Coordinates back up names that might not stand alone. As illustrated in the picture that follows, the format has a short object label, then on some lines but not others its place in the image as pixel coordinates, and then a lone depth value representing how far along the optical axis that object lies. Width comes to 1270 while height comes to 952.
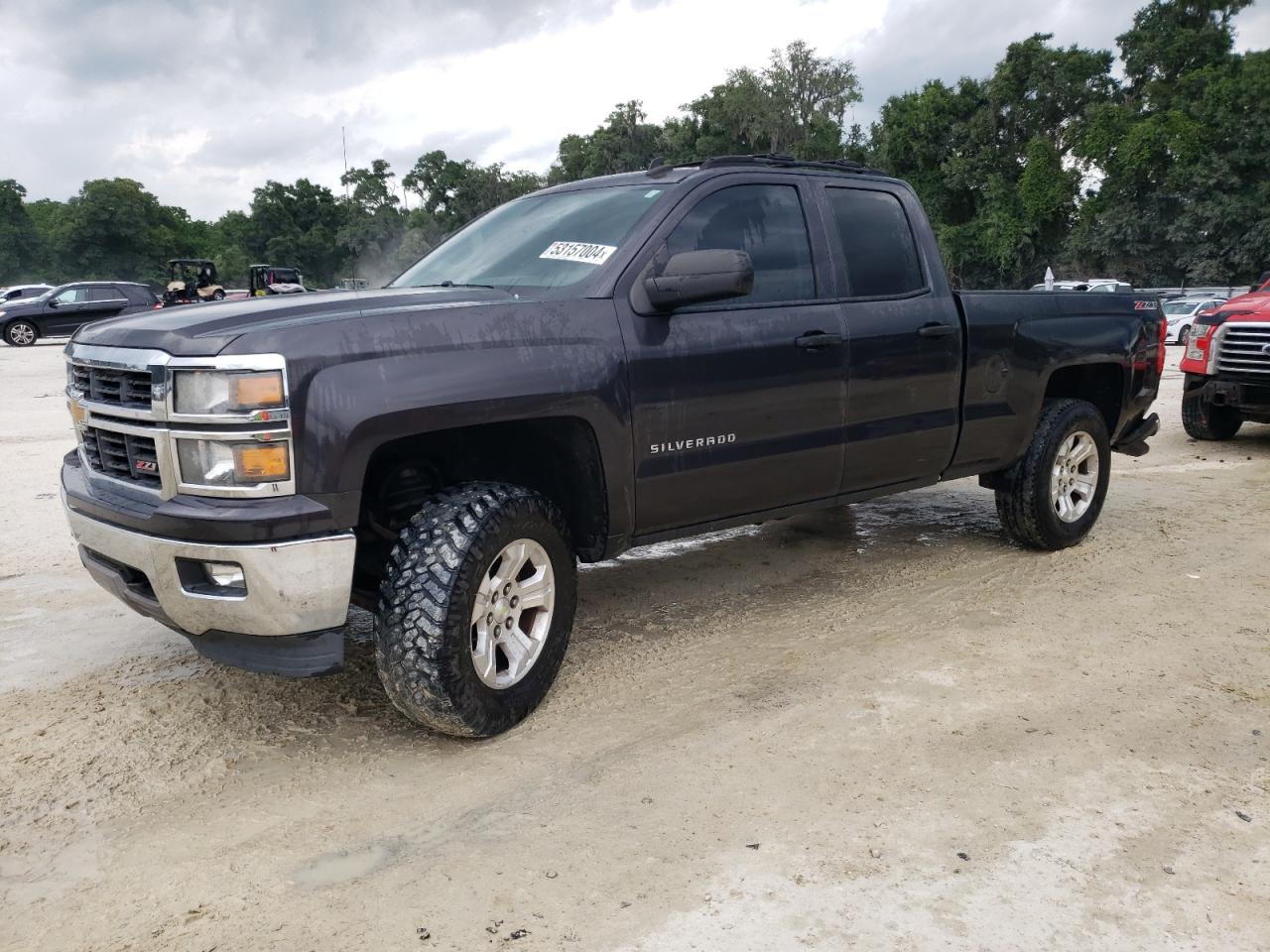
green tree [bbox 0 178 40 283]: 72.81
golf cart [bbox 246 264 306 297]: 27.28
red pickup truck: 8.92
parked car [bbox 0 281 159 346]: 24.64
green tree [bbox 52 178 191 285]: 71.75
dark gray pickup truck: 2.97
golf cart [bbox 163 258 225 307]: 22.92
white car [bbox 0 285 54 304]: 28.03
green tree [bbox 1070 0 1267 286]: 38.69
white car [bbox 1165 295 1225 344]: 25.39
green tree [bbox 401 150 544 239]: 78.94
